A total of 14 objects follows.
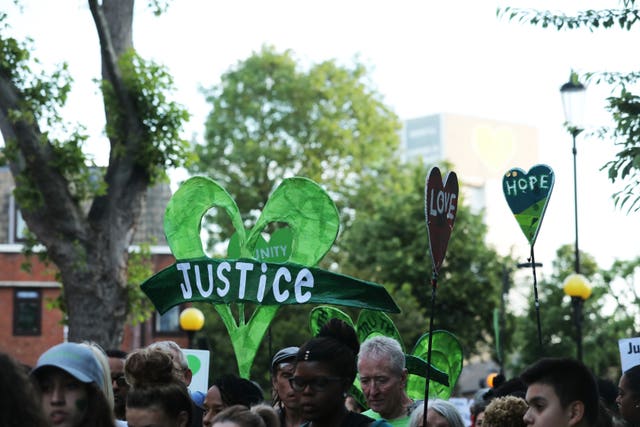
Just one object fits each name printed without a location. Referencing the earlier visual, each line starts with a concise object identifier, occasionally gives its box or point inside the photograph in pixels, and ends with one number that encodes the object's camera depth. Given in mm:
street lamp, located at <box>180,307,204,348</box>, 16922
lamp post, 15188
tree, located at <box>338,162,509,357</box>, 40312
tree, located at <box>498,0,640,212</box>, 9016
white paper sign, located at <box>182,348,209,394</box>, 9508
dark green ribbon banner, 8164
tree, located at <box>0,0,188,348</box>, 16062
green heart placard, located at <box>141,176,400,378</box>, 8211
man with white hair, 7391
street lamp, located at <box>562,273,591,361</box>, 16922
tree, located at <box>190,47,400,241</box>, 40594
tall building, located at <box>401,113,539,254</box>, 141875
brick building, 40969
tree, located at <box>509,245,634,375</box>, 46312
